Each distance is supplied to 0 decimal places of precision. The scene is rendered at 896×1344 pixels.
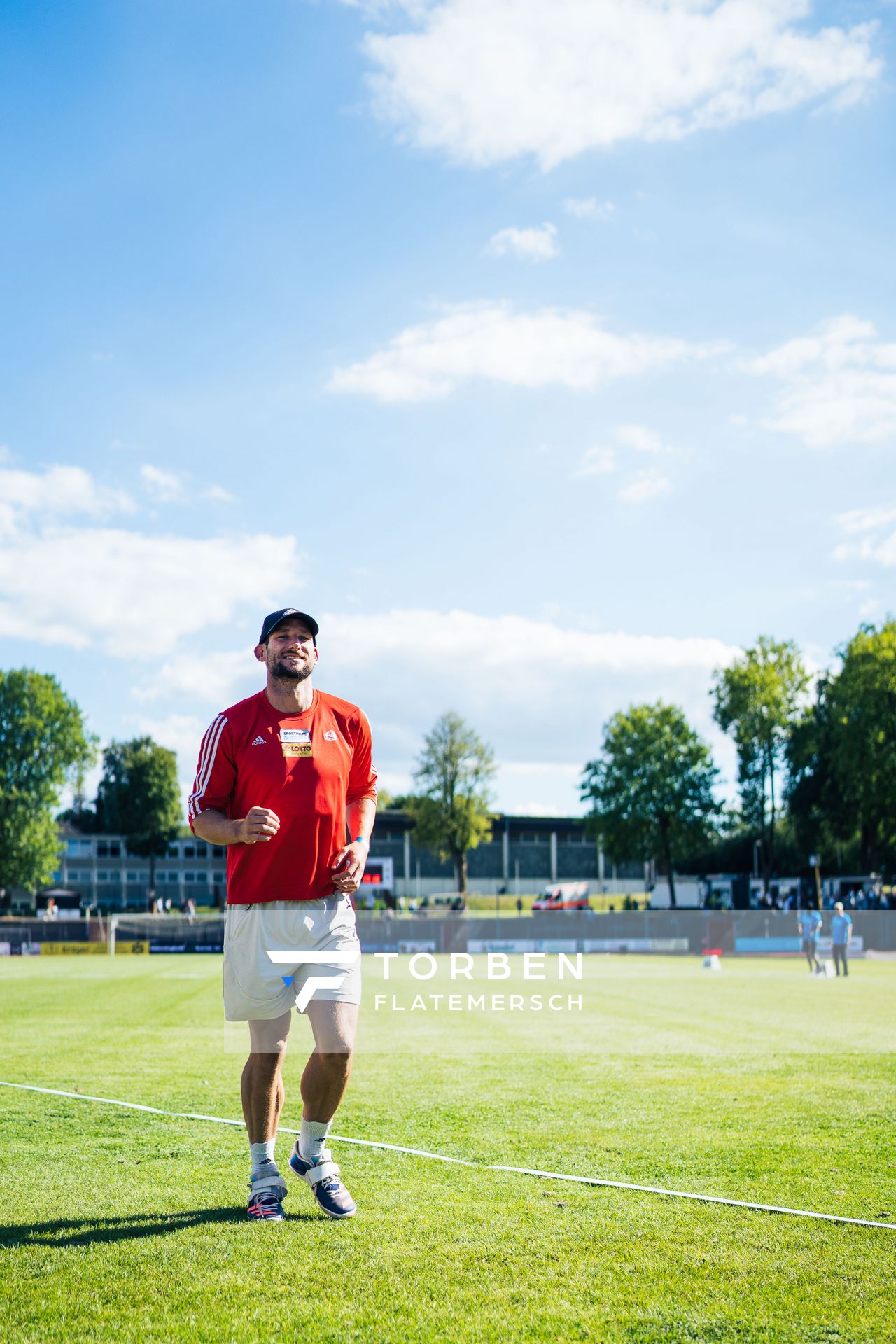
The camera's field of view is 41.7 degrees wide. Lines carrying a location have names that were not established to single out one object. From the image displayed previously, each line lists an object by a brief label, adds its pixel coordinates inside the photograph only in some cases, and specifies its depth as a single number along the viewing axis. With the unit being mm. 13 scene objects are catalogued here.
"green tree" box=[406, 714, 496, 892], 78250
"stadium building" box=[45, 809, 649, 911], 93000
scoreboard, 49759
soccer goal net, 47062
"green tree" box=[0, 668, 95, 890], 68500
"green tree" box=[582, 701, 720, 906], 73625
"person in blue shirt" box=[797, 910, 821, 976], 30750
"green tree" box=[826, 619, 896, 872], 57750
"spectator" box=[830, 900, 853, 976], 30078
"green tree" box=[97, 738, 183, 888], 93312
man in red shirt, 5250
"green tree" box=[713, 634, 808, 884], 68062
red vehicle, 74500
